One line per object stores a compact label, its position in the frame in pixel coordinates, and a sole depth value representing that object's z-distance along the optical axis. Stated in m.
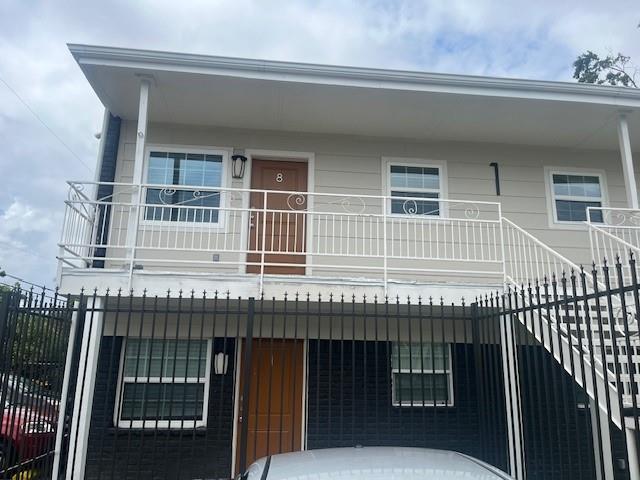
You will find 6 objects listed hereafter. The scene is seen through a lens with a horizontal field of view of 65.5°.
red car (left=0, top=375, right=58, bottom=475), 4.98
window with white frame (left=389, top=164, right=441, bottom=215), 8.30
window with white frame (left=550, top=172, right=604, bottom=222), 8.53
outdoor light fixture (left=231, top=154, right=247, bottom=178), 7.98
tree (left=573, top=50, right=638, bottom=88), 18.30
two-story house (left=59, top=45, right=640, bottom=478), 6.20
